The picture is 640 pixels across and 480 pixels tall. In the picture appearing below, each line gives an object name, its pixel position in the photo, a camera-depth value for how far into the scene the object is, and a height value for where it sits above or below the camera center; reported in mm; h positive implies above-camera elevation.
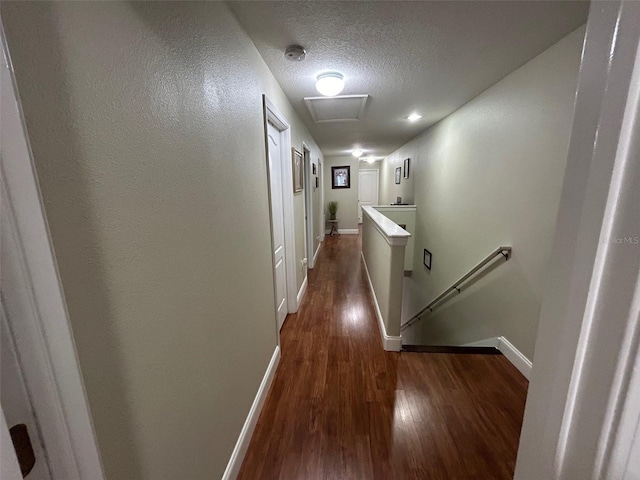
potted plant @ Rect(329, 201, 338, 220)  7692 -653
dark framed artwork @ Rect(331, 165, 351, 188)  7754 +294
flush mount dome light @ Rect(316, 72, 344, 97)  1945 +778
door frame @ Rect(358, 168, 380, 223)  9539 +481
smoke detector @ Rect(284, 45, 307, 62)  1571 +825
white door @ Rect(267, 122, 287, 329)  2296 -210
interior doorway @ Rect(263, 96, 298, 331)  2301 -231
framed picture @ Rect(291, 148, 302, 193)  2790 +211
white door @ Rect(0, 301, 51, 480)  372 -332
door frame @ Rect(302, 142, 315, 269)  3795 -255
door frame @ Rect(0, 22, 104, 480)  358 -203
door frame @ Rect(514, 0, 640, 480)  336 -132
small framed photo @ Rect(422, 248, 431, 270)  4195 -1199
